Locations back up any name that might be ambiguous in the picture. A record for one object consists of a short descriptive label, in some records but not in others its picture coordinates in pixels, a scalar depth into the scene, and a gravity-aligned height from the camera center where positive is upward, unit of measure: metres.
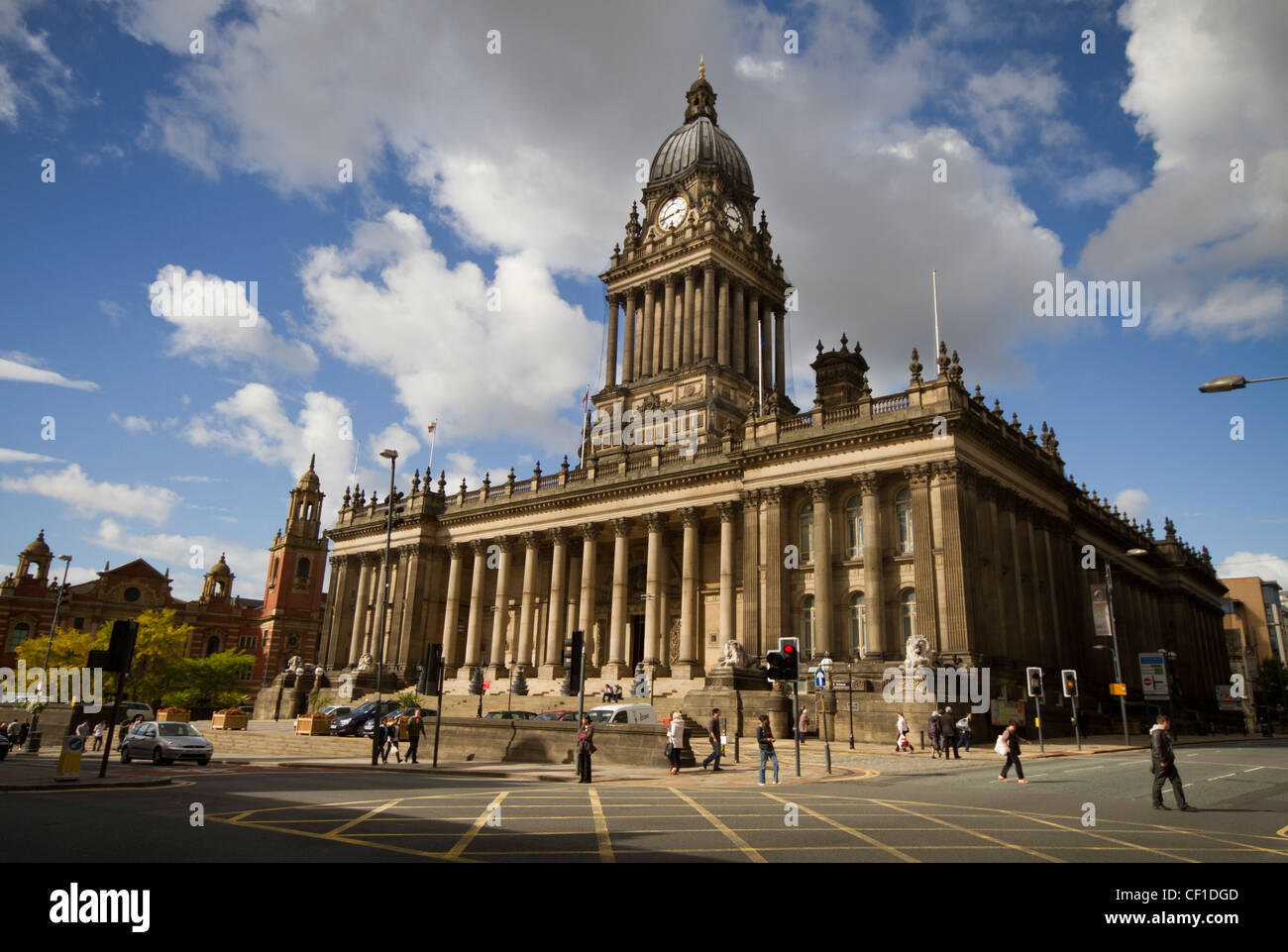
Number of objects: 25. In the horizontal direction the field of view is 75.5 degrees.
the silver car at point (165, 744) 27.83 -2.53
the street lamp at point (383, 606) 28.30 +2.89
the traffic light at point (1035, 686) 32.16 +0.09
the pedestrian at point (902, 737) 32.84 -2.02
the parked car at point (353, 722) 40.00 -2.41
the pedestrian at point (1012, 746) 20.45 -1.40
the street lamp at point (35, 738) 39.72 -3.45
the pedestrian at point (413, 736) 28.78 -2.12
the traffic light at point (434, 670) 27.08 +0.12
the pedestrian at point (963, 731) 31.75 -1.71
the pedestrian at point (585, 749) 21.96 -1.86
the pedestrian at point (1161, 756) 15.38 -1.19
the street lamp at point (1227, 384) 14.54 +5.30
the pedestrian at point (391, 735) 30.27 -2.23
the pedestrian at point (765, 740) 22.22 -1.53
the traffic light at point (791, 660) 23.23 +0.61
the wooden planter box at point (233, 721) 45.47 -2.84
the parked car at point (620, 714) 32.19 -1.39
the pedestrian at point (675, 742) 25.02 -1.84
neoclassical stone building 42.19 +9.68
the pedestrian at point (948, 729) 29.67 -1.51
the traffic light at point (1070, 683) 34.00 +0.25
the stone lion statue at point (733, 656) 42.44 +1.25
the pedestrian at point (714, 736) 26.20 -1.74
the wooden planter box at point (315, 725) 39.59 -2.54
